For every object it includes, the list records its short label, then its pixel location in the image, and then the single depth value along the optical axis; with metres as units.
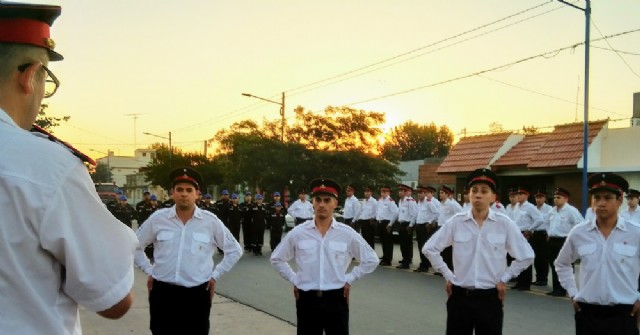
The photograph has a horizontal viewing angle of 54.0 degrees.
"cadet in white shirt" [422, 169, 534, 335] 5.80
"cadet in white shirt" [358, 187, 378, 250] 19.64
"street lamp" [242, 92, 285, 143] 36.81
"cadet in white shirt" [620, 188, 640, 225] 12.99
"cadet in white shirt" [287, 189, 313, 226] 20.91
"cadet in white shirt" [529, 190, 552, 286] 13.88
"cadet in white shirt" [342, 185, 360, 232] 20.88
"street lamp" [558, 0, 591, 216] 18.41
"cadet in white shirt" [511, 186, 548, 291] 14.46
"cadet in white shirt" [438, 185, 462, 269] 16.17
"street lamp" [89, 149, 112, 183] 109.35
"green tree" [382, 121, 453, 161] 88.19
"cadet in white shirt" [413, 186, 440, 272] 17.14
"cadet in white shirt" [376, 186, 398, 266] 17.66
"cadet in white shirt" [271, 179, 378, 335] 6.02
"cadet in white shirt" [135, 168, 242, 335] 6.04
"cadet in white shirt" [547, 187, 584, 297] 13.38
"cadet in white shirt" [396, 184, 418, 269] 16.97
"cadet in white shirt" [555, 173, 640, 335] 5.45
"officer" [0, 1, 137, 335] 1.66
